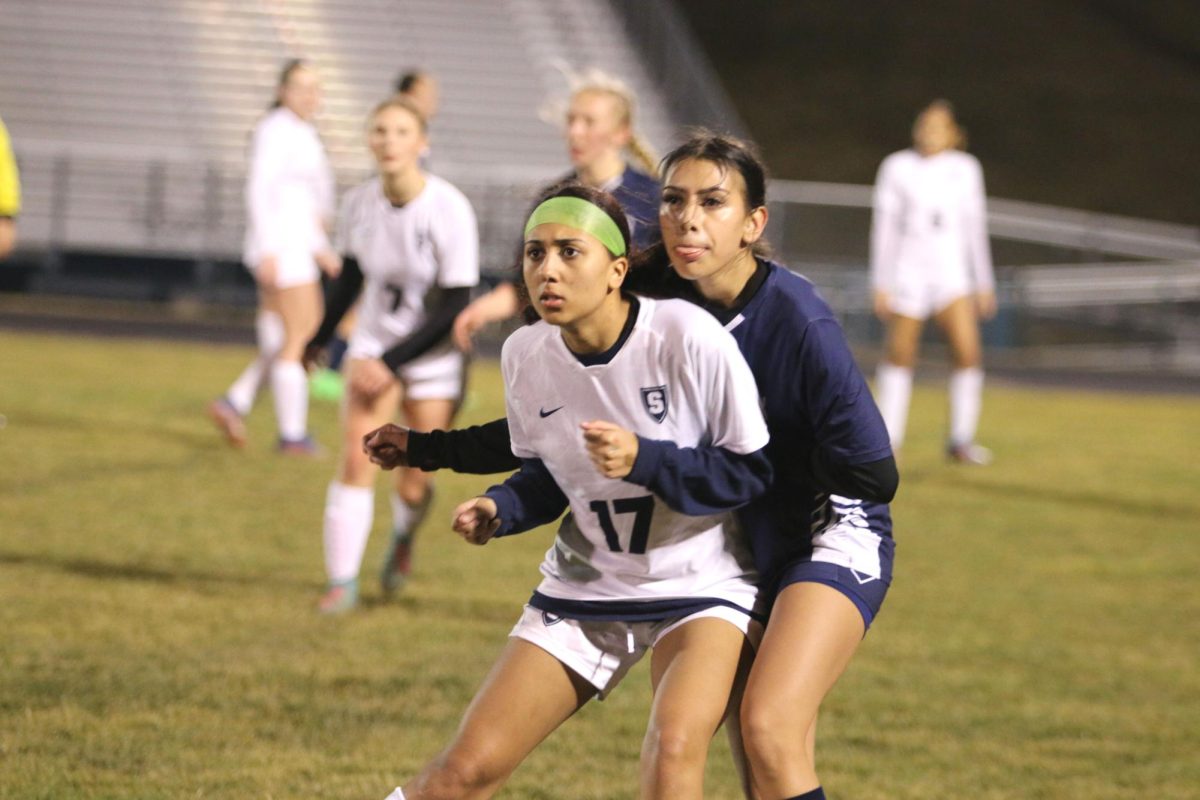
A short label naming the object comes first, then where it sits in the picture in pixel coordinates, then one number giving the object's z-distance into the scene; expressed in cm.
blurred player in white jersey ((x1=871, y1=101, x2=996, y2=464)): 2264
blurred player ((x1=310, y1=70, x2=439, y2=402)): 1816
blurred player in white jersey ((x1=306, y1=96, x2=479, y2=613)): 1246
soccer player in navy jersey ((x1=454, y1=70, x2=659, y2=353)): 1181
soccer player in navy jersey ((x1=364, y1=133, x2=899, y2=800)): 670
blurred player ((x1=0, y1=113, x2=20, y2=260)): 1672
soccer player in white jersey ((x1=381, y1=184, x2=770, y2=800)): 640
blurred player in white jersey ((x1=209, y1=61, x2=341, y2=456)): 2061
